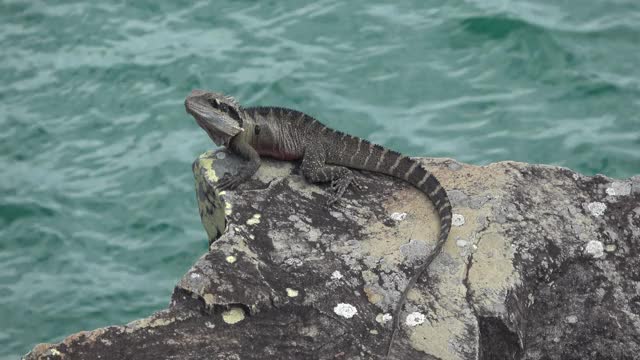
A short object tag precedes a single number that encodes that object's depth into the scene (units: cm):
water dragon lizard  1140
